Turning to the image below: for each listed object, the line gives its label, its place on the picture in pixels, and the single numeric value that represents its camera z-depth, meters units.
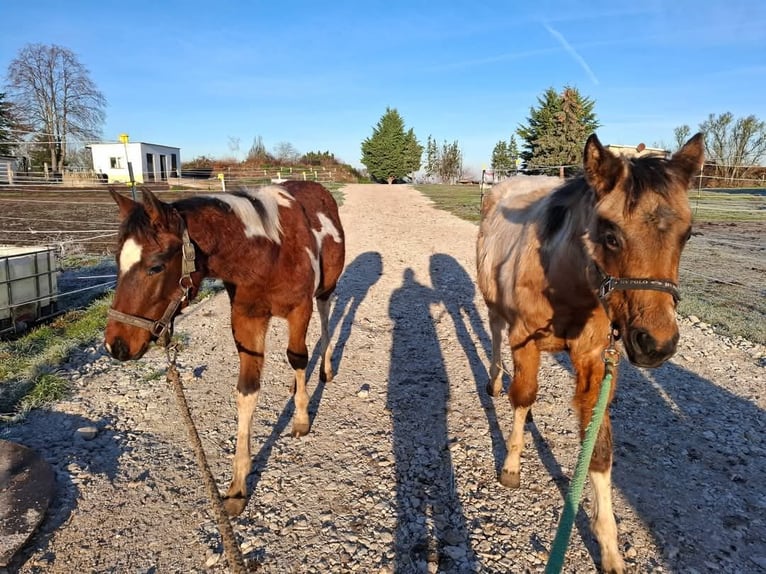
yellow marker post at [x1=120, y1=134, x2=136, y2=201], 7.80
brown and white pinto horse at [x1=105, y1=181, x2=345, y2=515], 2.46
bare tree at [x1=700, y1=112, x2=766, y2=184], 40.62
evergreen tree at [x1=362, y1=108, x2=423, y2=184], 61.03
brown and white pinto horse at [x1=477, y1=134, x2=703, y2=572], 1.83
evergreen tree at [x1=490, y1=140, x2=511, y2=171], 71.12
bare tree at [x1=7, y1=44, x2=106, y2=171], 35.03
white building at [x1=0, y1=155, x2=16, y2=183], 27.33
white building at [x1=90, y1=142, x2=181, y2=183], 36.69
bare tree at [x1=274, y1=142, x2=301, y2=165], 61.64
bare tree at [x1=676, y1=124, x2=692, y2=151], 48.91
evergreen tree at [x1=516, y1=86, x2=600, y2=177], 38.34
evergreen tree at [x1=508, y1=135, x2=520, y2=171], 70.31
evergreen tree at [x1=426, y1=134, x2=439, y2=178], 86.38
